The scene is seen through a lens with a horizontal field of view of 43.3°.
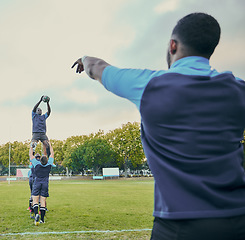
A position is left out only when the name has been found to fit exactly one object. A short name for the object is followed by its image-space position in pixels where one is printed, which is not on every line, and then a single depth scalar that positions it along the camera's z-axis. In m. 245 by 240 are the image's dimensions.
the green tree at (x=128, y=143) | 72.38
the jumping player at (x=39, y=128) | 13.91
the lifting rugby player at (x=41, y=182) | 10.47
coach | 1.50
